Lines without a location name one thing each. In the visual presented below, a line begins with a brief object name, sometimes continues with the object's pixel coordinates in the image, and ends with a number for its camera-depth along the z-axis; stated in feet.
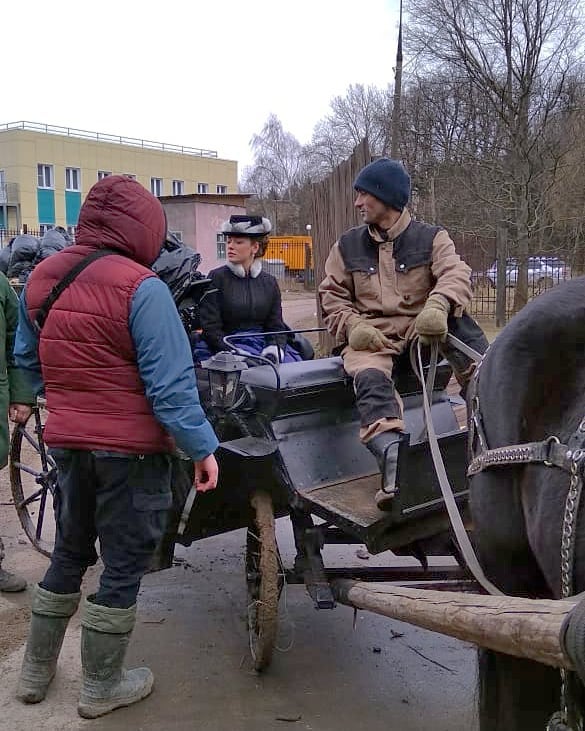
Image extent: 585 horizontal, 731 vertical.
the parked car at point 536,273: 53.98
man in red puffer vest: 9.36
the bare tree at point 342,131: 138.62
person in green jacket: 12.80
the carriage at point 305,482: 10.48
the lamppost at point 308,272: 94.16
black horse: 6.88
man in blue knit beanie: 11.22
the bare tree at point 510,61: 54.44
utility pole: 35.70
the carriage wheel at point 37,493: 15.12
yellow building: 145.07
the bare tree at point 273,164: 199.00
